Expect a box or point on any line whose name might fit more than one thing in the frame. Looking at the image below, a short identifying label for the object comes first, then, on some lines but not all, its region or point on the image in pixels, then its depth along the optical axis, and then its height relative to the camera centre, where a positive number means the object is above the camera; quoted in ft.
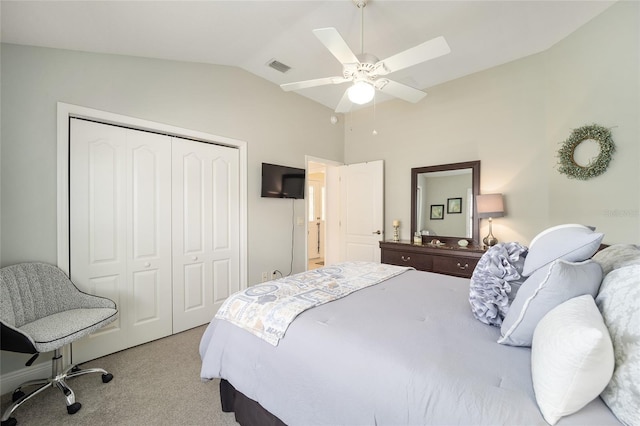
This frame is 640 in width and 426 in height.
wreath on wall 7.73 +1.78
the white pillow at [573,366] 2.35 -1.42
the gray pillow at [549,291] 3.30 -1.00
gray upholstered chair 5.52 -2.60
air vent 10.36 +5.70
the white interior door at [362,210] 13.91 +0.02
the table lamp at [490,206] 10.08 +0.17
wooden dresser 10.04 -1.88
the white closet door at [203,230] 9.59 -0.74
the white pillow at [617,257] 3.64 -0.66
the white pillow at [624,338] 2.39 -1.24
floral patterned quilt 4.63 -1.77
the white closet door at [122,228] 7.65 -0.56
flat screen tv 11.73 +1.31
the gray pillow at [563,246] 3.61 -0.50
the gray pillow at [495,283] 4.29 -1.20
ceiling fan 5.68 +3.45
